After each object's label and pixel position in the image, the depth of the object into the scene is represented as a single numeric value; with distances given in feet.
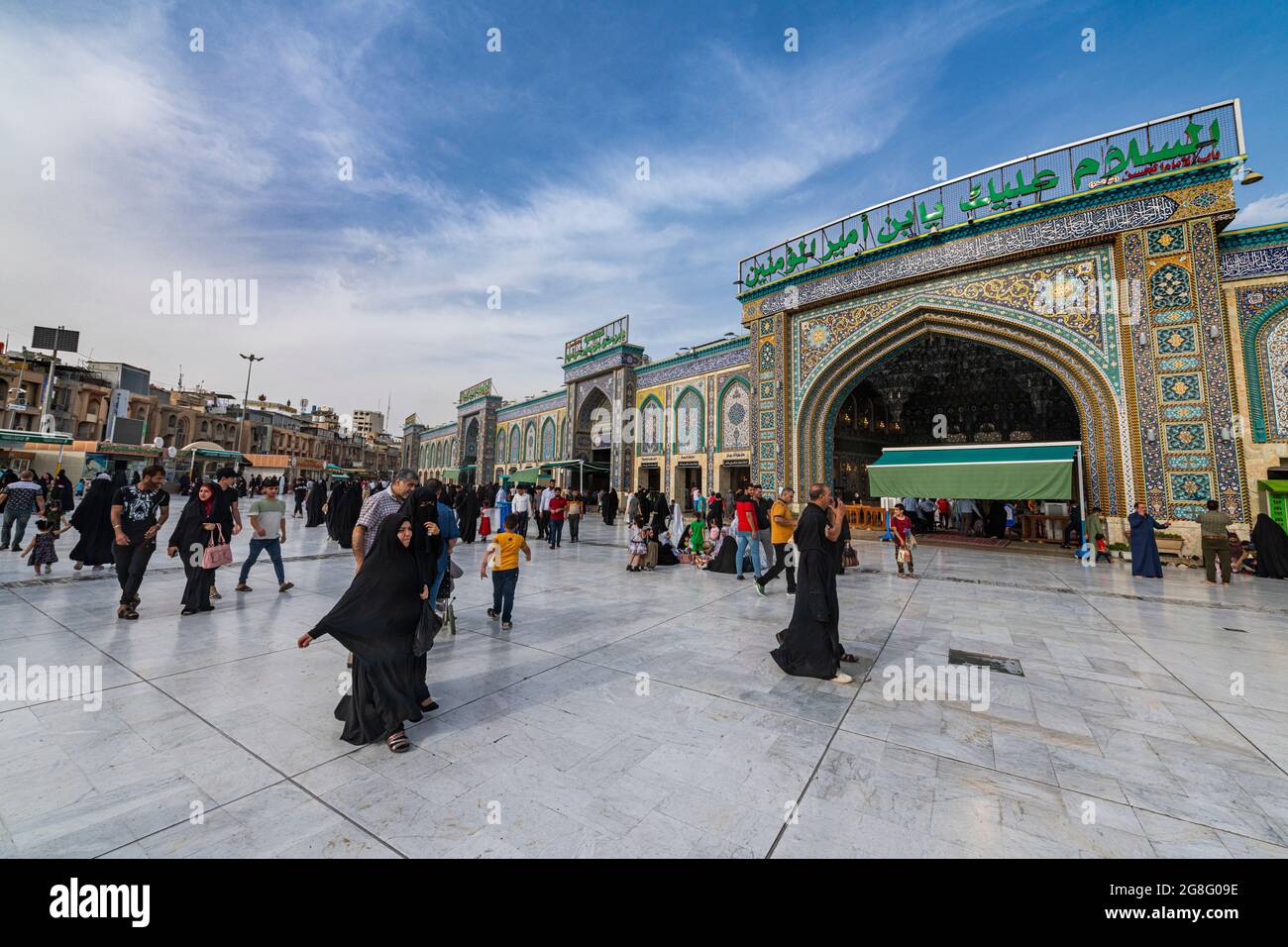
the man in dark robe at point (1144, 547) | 28.68
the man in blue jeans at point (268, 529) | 19.31
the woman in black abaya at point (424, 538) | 9.62
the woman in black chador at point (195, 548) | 16.57
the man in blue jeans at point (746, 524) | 24.71
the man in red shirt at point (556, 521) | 37.40
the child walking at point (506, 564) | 15.49
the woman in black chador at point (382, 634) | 8.68
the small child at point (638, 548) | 27.61
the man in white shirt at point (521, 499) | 34.15
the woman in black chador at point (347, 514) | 31.09
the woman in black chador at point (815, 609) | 12.28
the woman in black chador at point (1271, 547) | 28.84
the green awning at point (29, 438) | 72.13
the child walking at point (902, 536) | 27.99
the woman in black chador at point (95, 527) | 21.84
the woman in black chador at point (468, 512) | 35.54
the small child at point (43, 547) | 21.72
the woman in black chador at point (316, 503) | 49.42
